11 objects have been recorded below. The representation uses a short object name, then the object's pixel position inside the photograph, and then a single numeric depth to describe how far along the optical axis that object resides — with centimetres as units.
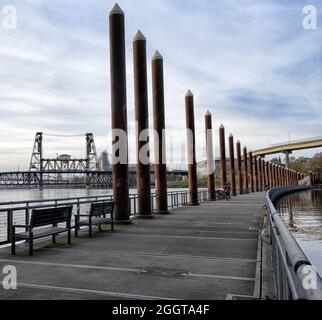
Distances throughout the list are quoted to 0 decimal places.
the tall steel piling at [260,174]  8475
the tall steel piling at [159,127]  1900
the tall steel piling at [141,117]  1634
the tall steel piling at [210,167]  3200
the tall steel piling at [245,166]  6456
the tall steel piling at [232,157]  4694
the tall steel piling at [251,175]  6787
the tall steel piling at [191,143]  2572
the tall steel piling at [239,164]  5506
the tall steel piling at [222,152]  4034
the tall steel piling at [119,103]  1363
